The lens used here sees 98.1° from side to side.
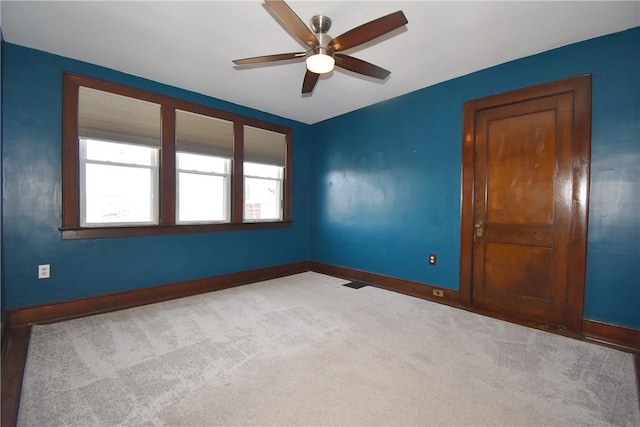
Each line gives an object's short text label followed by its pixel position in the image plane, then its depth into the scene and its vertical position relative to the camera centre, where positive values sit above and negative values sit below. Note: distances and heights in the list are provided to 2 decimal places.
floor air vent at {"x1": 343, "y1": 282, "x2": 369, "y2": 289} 3.93 -1.11
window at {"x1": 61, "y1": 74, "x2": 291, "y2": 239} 2.87 +0.51
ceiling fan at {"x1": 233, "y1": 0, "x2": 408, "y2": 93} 1.73 +1.19
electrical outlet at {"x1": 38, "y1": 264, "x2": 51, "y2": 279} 2.68 -0.66
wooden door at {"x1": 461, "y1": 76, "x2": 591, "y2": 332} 2.49 +0.09
